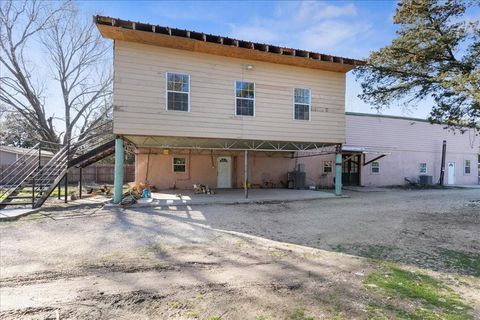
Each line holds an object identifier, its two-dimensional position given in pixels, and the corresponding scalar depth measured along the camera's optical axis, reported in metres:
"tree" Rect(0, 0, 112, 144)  20.70
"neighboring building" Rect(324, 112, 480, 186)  18.62
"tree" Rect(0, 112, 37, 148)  24.11
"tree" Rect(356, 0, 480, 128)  9.74
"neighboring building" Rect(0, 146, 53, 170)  23.53
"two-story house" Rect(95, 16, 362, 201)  9.42
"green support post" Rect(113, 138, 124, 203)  9.62
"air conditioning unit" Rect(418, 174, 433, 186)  19.77
